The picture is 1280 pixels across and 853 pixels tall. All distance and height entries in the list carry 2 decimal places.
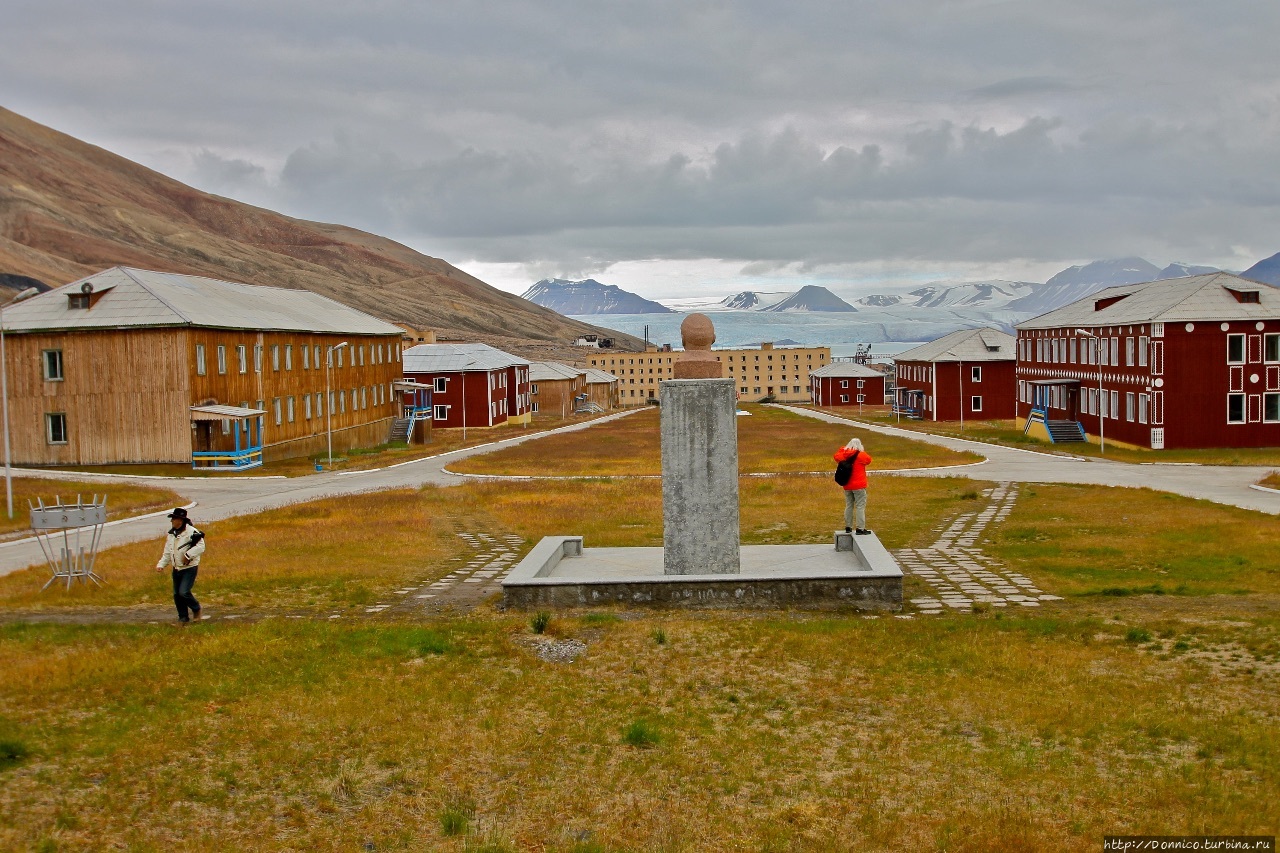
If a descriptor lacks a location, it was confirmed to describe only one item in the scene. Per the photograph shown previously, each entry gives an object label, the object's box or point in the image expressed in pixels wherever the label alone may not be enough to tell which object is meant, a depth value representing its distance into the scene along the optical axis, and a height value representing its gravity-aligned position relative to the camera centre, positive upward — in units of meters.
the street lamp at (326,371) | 63.61 +0.10
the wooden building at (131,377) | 50.38 +0.06
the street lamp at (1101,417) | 60.41 -3.60
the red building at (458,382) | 90.06 -1.03
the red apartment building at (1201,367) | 53.62 -0.78
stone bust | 17.44 +0.18
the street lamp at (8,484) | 32.34 -3.05
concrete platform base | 16.84 -3.54
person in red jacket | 21.44 -2.50
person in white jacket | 16.42 -2.74
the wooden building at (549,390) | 123.31 -2.58
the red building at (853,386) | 135.62 -3.34
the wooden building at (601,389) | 153.62 -3.36
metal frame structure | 19.47 -2.62
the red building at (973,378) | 92.38 -1.86
